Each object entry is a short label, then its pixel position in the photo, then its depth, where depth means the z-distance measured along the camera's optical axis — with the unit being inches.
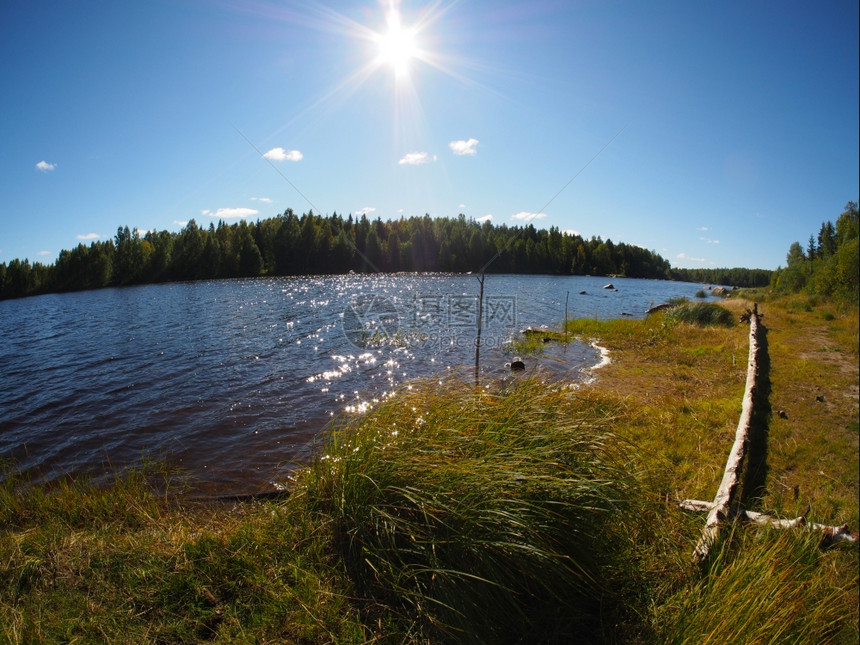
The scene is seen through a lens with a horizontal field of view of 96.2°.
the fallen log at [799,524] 164.1
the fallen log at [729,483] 158.4
